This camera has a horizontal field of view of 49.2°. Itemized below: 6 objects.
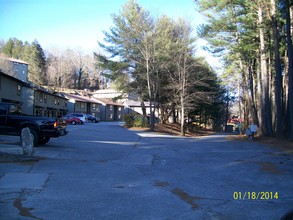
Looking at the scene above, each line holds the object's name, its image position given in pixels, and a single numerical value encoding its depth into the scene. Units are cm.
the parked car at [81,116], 5245
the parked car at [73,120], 5006
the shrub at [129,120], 4272
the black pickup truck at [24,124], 1448
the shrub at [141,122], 4153
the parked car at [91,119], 6063
